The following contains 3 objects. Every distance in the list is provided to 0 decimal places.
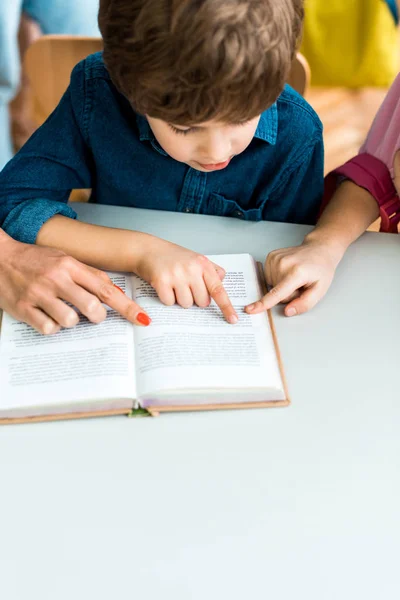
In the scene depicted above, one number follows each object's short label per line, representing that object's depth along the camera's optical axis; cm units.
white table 61
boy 67
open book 73
